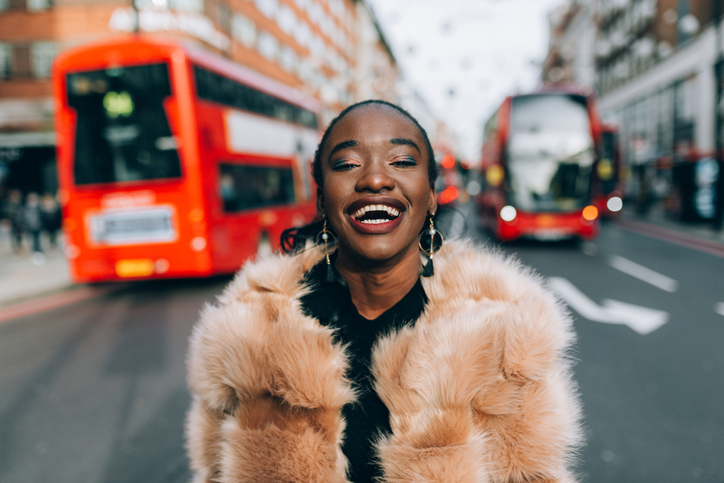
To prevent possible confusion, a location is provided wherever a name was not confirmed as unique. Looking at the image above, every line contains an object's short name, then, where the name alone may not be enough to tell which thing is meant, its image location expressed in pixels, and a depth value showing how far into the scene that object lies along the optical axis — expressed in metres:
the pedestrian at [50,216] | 13.34
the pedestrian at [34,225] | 12.05
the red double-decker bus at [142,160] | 7.29
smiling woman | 1.23
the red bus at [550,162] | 11.91
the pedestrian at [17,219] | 12.96
